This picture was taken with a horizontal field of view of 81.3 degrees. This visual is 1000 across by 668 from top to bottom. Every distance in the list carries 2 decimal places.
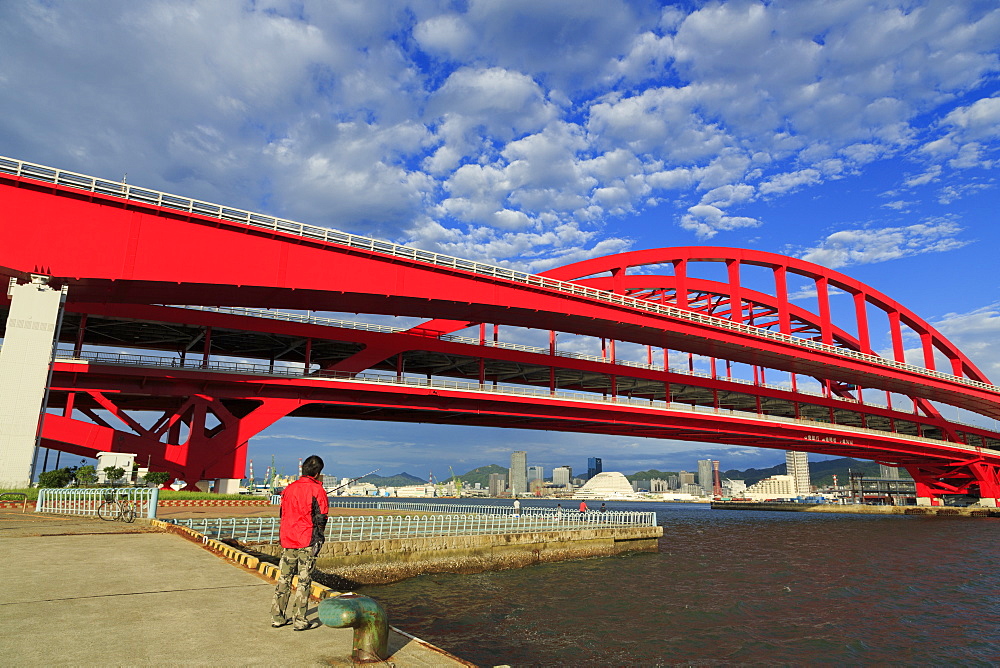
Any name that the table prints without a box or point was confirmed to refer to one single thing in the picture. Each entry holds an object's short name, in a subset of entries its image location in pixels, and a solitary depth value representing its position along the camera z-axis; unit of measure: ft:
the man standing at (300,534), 23.97
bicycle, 66.23
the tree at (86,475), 97.09
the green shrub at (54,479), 89.81
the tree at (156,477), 108.78
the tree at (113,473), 100.12
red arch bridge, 88.99
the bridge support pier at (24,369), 81.82
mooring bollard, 19.12
